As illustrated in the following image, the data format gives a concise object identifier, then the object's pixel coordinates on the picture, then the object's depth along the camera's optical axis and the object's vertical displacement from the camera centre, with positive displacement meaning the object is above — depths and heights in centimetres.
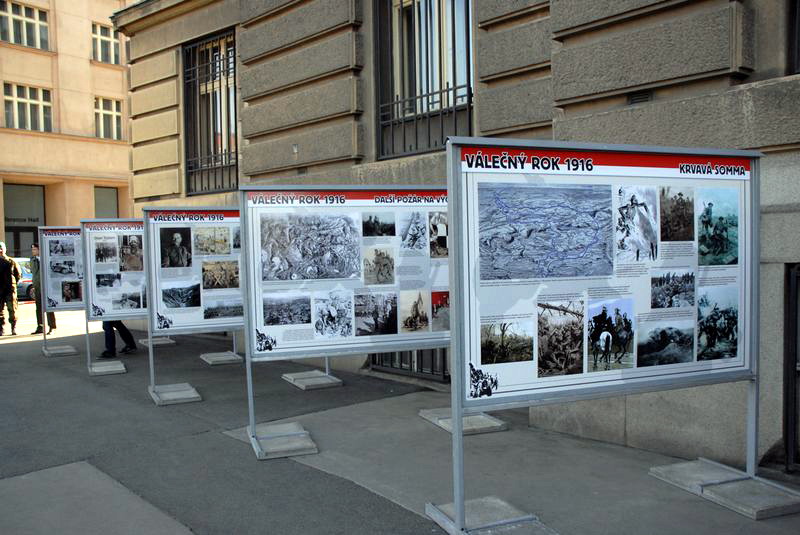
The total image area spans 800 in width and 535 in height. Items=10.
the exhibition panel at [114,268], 1024 -21
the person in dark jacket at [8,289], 1502 -68
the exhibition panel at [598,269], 419 -15
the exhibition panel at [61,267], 1245 -22
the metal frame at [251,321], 610 -58
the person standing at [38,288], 1475 -67
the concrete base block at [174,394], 806 -159
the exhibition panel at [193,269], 844 -20
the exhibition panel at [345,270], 618 -18
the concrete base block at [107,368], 1007 -158
